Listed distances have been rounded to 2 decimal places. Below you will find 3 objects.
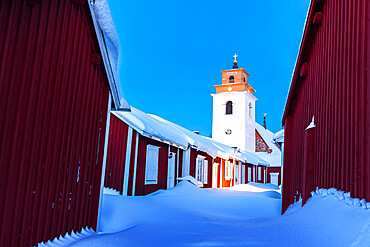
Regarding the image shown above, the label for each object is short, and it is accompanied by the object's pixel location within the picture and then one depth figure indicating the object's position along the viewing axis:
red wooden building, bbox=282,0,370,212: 3.18
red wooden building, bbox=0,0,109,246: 2.96
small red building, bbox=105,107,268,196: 10.64
